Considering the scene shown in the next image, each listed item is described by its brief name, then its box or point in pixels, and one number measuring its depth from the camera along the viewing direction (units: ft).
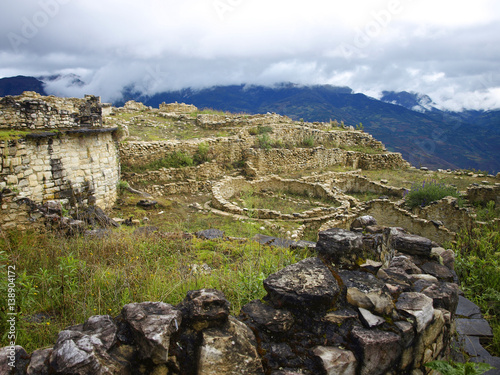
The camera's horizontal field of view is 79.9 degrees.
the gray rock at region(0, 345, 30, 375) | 5.82
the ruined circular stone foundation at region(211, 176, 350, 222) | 33.55
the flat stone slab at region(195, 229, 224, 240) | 20.92
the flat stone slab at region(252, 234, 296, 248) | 18.20
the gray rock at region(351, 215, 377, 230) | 19.20
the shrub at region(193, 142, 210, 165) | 47.09
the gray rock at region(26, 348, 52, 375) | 5.78
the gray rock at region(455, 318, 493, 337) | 12.12
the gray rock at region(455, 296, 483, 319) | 13.38
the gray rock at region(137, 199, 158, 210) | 31.73
